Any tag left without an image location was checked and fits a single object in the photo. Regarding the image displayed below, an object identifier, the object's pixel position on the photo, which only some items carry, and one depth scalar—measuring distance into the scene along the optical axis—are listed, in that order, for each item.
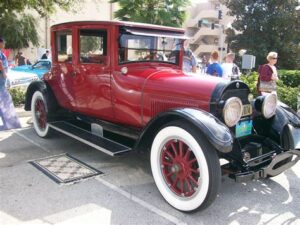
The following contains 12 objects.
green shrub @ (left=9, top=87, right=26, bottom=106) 7.87
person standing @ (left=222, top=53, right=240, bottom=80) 7.37
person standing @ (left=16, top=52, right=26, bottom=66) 16.38
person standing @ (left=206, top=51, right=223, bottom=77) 6.93
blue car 11.51
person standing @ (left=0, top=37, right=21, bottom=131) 5.66
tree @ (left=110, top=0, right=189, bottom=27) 13.45
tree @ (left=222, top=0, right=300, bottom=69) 21.06
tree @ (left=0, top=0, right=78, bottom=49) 21.64
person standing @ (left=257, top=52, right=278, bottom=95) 6.40
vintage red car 3.05
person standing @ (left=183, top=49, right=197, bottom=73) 5.64
